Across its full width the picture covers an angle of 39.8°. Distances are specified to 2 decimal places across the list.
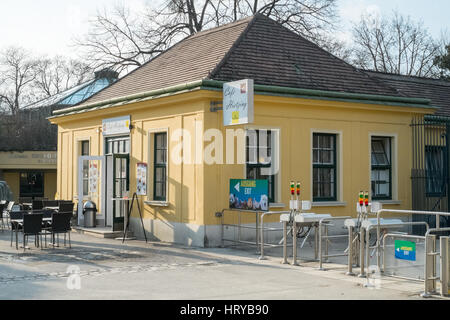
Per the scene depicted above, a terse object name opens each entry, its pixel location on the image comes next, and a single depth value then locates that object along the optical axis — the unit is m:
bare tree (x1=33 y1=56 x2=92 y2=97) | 53.88
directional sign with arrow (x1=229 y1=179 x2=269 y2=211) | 14.55
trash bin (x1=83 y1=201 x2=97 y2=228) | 19.44
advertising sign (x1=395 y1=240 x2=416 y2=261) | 10.31
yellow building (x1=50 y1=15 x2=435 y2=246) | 15.75
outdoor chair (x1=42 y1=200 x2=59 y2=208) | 19.64
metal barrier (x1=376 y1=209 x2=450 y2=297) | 9.35
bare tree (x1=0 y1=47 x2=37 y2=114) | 50.50
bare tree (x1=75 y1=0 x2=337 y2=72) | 33.50
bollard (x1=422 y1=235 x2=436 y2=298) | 9.36
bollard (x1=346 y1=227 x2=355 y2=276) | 11.16
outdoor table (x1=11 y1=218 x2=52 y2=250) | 15.23
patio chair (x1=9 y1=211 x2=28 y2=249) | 15.38
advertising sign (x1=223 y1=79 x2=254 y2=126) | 14.09
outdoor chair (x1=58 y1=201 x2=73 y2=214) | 17.77
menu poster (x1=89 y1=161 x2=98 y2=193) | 20.33
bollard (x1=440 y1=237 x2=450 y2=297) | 9.29
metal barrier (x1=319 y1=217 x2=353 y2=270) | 11.78
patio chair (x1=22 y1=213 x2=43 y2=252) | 14.33
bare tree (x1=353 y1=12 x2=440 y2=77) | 44.75
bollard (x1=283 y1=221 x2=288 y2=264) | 12.57
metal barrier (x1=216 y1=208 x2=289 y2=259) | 15.14
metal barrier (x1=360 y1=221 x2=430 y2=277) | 10.70
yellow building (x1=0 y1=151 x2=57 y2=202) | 41.59
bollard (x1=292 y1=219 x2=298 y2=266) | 12.53
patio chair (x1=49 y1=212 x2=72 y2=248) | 14.83
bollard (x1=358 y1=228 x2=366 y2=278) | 10.83
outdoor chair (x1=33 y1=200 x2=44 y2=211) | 19.74
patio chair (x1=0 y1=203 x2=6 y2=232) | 19.53
